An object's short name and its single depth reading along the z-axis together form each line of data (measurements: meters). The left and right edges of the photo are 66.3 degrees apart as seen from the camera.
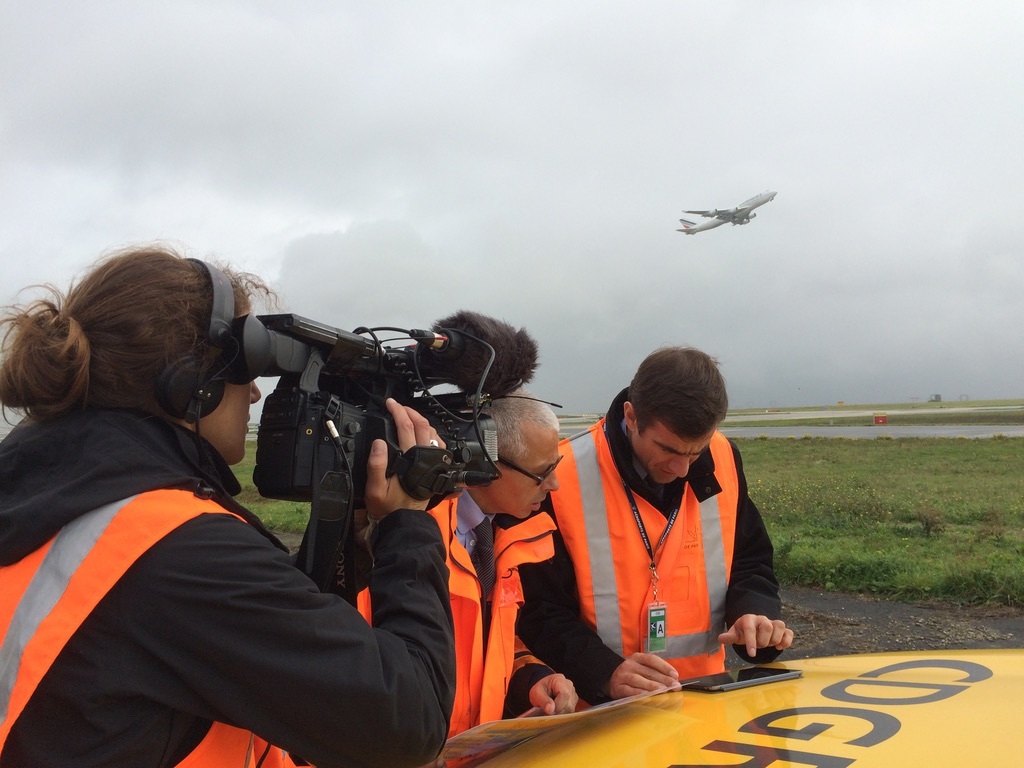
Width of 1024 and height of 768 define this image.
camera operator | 1.16
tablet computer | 2.26
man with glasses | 2.37
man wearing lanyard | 2.86
